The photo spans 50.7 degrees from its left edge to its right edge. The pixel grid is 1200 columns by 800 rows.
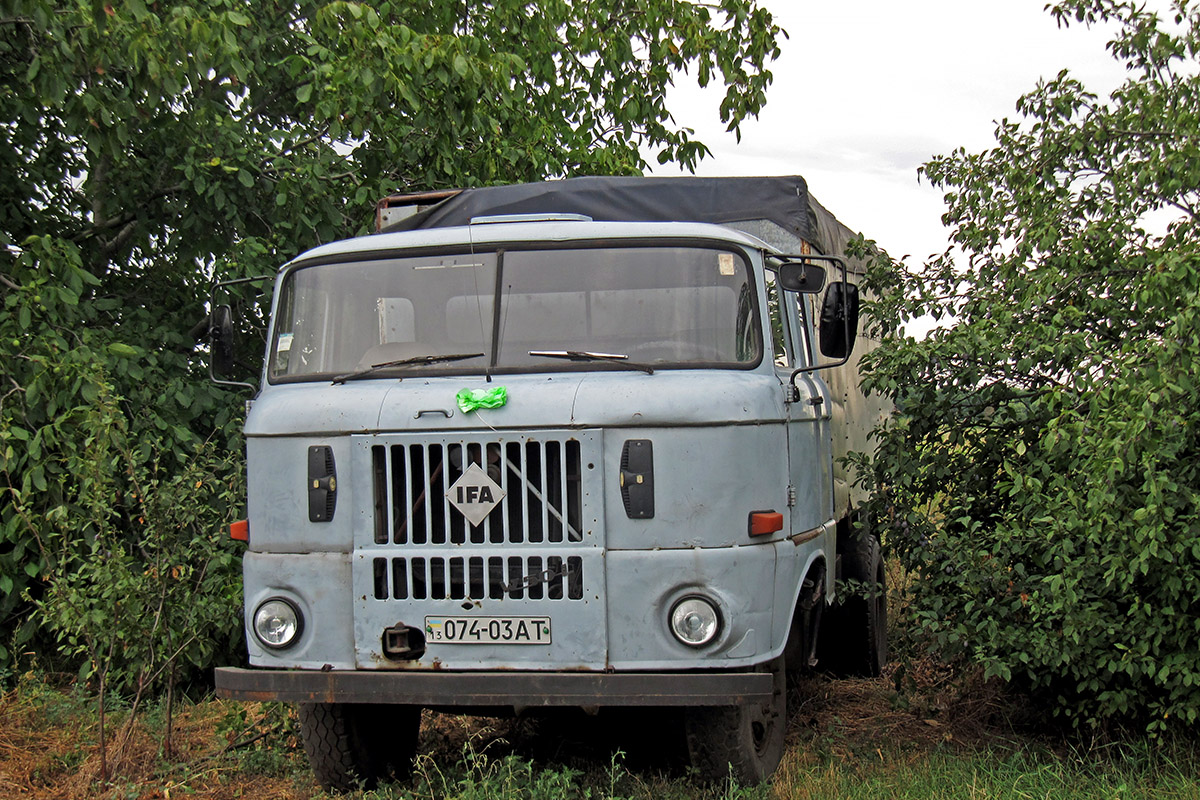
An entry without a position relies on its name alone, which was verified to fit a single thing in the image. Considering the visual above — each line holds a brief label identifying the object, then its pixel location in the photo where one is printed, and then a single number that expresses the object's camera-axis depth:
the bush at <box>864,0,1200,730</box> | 5.02
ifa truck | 4.55
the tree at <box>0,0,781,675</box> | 6.93
